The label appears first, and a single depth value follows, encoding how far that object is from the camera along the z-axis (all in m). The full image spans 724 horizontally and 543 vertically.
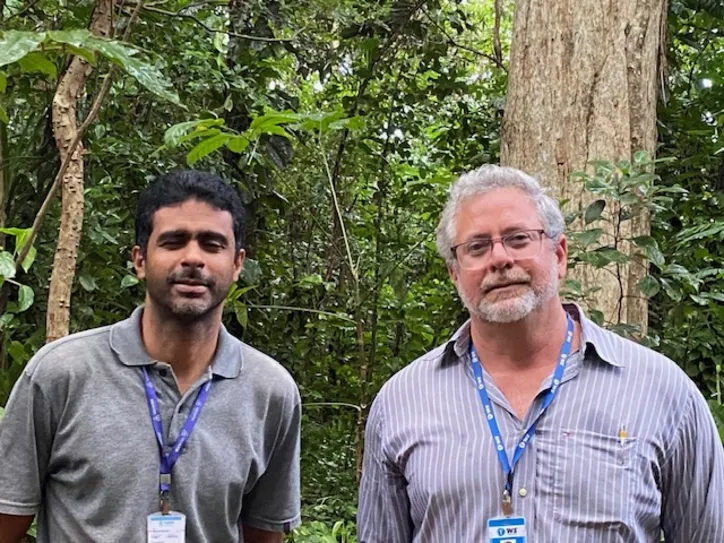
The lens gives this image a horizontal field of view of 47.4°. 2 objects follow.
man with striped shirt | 1.84
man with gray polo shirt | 1.96
